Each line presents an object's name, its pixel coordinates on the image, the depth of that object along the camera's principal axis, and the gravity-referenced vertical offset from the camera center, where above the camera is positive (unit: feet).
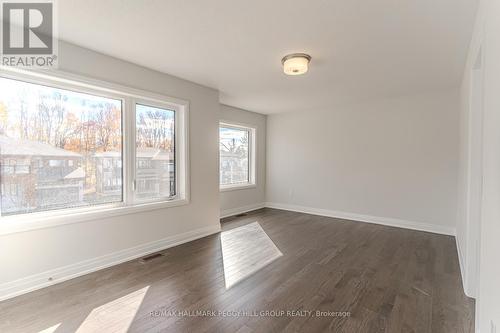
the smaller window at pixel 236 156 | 18.28 +0.58
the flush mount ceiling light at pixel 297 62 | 9.01 +3.67
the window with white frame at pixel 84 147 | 7.82 +0.59
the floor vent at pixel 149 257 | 10.09 -3.93
